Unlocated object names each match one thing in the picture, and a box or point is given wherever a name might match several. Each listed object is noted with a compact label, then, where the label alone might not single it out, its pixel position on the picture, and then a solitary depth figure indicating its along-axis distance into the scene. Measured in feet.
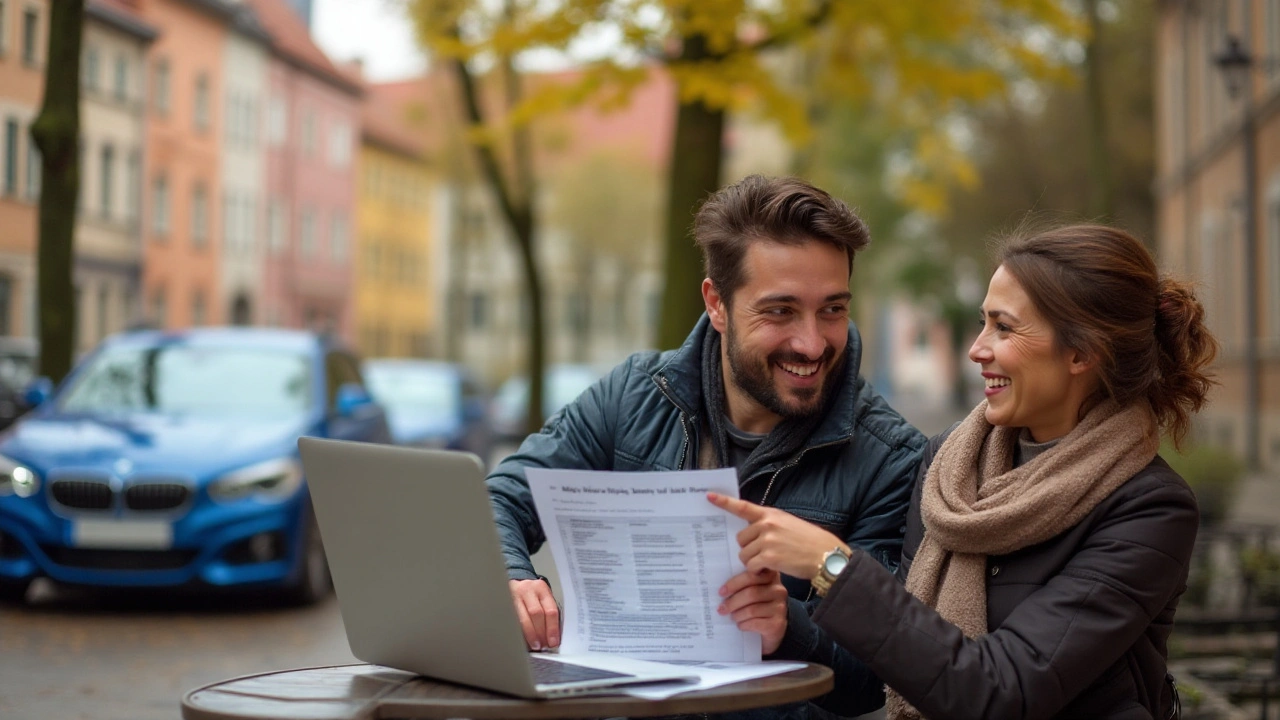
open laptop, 9.02
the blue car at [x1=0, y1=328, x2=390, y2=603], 31.42
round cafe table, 9.08
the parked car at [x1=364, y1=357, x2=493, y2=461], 62.44
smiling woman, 10.10
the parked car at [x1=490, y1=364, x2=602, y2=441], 107.76
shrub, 37.99
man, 12.16
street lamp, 55.88
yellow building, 203.82
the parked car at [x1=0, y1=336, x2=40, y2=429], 67.10
